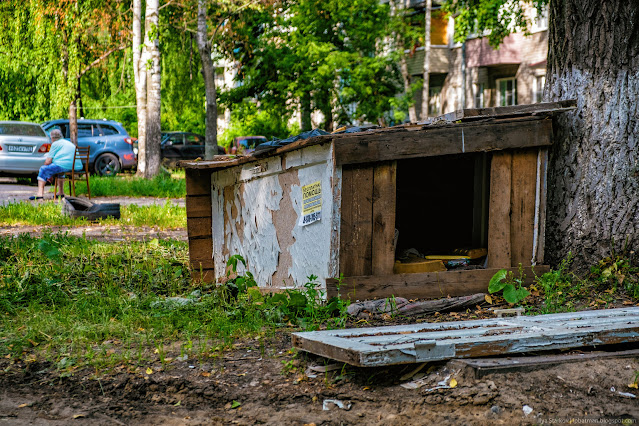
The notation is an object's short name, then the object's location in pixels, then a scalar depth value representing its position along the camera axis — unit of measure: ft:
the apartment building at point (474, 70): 105.91
